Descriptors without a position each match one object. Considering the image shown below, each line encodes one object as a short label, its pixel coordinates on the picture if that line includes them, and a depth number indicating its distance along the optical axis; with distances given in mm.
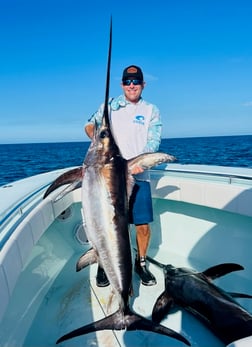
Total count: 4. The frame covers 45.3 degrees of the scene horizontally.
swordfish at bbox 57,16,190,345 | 2033
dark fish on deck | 2080
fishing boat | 2176
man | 2820
